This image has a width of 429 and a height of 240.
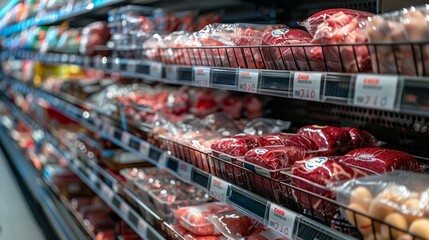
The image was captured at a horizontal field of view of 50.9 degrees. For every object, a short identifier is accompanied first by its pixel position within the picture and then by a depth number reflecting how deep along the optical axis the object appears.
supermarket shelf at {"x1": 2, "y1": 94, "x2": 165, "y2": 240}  1.71
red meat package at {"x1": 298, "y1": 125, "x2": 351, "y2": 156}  1.29
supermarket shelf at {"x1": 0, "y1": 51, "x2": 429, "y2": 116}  0.72
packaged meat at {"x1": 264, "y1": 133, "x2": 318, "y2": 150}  1.31
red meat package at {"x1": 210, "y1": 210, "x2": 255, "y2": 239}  1.40
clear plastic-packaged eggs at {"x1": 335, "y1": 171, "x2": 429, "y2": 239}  0.76
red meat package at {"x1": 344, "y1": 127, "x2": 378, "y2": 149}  1.32
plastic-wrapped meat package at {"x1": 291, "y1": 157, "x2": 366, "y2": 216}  0.94
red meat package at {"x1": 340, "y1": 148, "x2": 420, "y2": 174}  1.02
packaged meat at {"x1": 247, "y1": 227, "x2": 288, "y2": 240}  1.27
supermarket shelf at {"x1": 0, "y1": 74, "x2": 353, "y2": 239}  0.92
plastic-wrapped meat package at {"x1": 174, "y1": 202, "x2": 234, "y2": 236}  1.51
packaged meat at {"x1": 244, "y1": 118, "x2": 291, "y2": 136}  1.68
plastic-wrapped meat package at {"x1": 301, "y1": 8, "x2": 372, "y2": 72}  0.88
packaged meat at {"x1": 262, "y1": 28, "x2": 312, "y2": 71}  1.07
